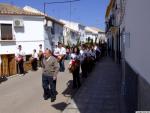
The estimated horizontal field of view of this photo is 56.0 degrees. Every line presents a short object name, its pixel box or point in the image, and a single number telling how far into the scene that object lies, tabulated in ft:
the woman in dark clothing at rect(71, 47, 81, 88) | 19.02
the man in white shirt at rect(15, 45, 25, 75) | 27.76
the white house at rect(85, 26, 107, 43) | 127.64
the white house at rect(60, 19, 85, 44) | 86.36
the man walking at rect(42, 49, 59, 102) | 15.81
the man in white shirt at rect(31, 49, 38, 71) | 30.77
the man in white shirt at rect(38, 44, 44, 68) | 33.44
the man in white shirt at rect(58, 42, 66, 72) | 27.24
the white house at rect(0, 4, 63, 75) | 42.95
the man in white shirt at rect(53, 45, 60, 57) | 27.65
